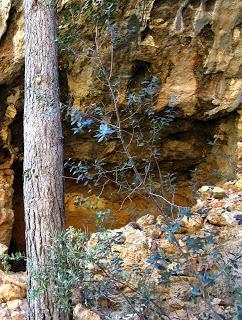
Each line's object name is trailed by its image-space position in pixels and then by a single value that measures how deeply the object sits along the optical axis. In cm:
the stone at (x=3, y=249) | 394
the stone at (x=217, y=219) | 346
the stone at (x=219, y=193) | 396
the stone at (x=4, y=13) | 401
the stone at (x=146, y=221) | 377
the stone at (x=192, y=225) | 343
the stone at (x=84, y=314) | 258
